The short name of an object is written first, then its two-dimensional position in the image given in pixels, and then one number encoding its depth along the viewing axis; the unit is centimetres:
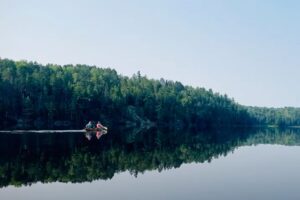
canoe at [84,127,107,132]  8494
